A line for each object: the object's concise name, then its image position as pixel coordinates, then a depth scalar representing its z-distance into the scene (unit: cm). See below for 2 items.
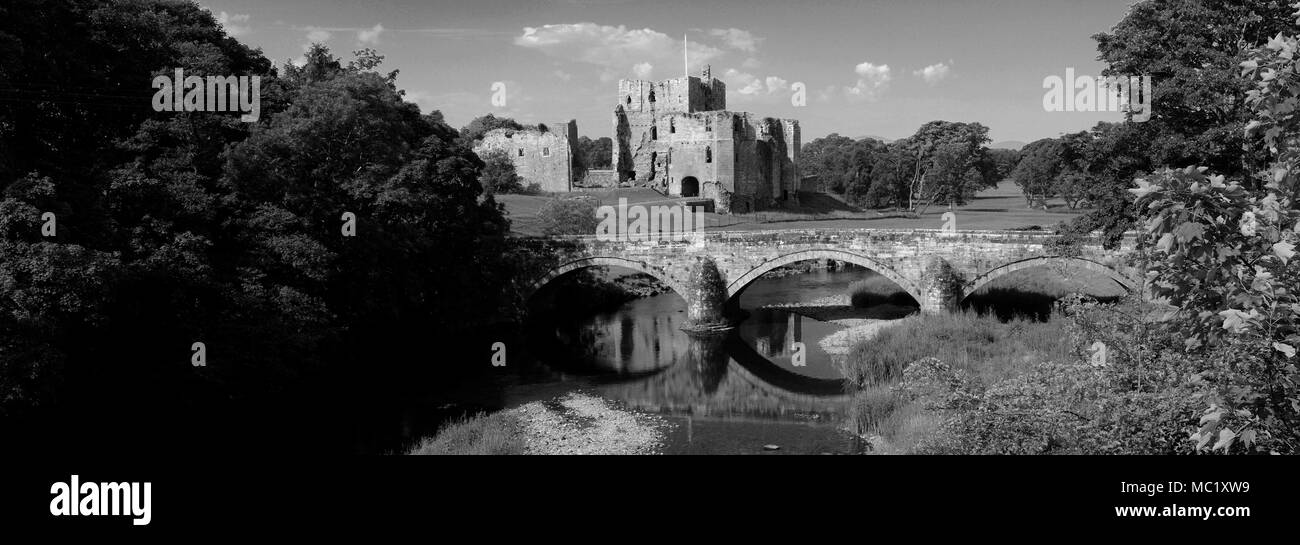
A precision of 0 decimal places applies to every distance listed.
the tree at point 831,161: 8525
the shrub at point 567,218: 4559
